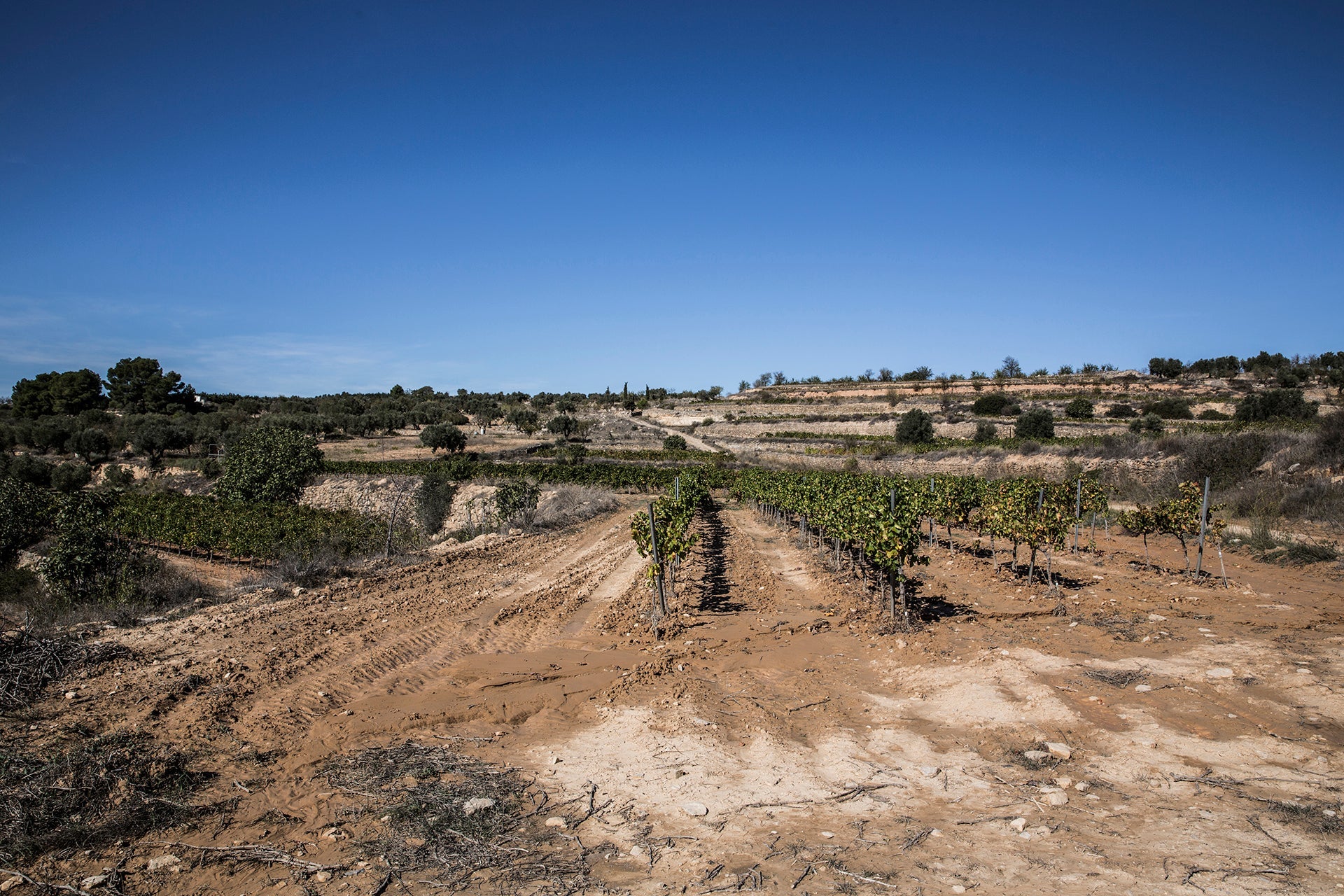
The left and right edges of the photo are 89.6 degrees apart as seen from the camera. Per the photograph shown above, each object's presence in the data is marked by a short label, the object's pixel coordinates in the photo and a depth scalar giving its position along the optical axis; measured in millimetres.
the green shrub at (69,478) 41156
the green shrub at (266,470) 28094
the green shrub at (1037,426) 43719
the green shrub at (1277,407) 40188
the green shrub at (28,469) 38281
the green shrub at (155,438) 53656
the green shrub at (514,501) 24938
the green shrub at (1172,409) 49688
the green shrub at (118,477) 39938
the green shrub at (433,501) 28547
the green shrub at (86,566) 13922
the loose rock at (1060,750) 5956
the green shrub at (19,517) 20078
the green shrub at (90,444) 54094
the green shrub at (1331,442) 21953
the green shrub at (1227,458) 25141
